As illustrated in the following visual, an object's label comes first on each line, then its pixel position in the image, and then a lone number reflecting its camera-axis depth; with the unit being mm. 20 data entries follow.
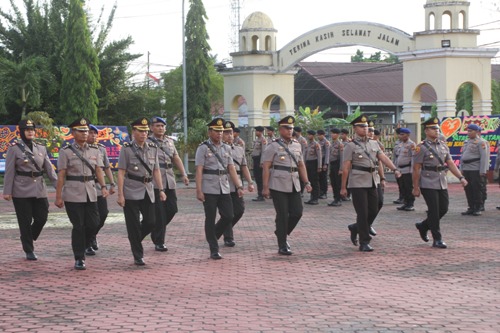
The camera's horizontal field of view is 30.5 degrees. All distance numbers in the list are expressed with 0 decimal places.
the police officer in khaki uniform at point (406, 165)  19875
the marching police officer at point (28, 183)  12125
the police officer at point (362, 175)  12844
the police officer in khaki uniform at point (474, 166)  18469
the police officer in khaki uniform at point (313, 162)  22375
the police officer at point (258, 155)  23141
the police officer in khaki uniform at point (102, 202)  12664
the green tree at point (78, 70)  37156
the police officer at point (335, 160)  22062
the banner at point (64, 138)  30609
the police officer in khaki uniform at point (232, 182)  13609
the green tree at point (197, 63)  45750
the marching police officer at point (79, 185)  11281
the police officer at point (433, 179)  13109
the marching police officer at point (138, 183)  11539
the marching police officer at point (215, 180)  12430
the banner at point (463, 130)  27891
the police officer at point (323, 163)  22625
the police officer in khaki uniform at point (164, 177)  13039
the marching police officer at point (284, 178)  12586
